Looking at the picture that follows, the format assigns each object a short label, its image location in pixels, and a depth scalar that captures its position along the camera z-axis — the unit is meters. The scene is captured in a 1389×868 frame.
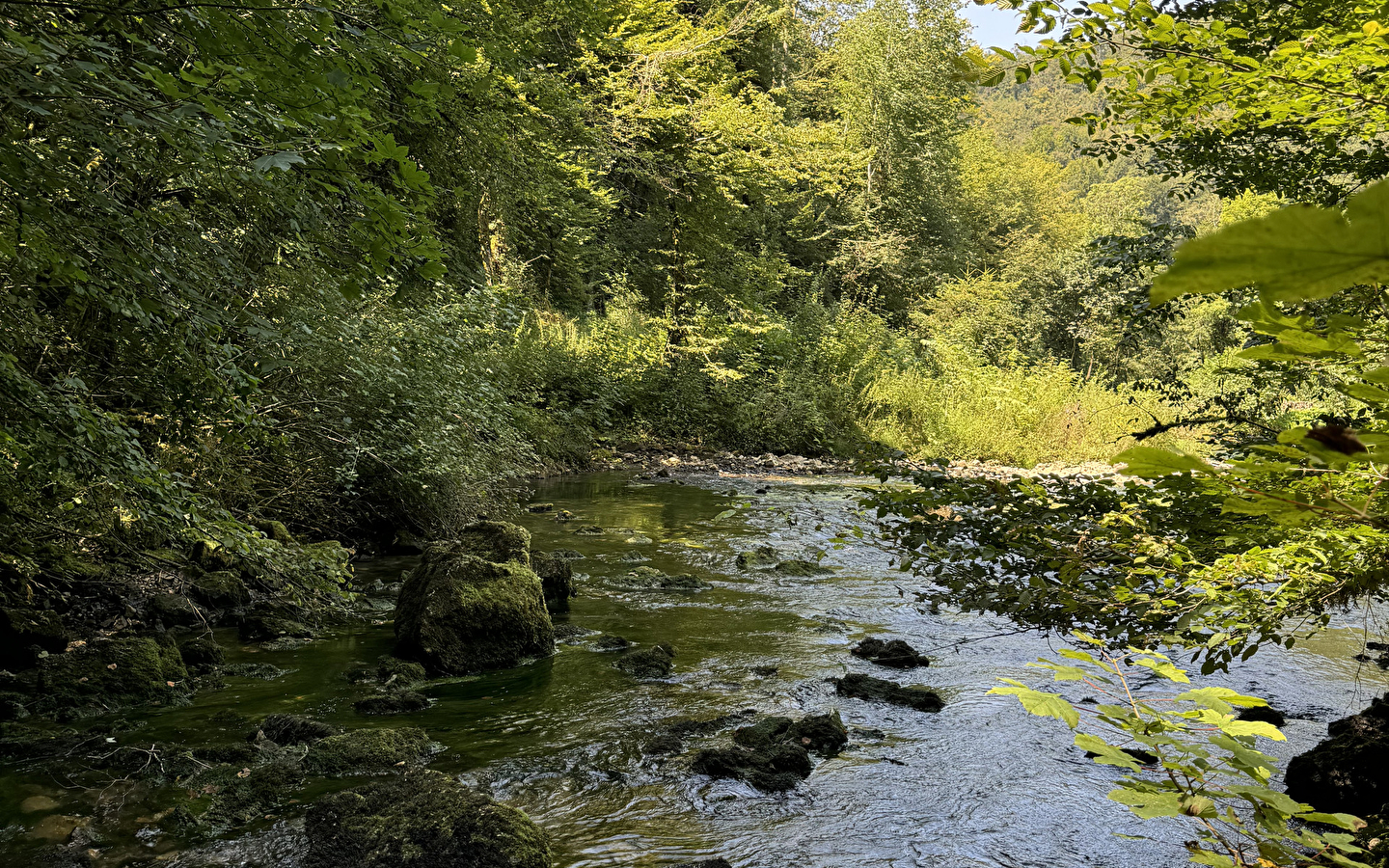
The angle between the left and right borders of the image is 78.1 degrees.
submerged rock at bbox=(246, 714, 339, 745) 5.34
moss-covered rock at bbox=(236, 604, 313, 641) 7.38
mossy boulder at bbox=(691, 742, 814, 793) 5.24
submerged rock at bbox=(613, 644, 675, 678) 6.92
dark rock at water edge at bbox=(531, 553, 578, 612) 8.79
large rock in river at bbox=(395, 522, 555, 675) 7.07
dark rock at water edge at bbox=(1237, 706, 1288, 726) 5.96
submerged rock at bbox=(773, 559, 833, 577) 10.73
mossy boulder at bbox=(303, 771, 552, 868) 3.98
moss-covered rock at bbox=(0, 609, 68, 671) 6.07
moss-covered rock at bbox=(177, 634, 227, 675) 6.48
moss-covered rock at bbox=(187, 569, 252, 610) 7.91
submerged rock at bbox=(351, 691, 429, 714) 6.00
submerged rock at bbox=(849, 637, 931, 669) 7.50
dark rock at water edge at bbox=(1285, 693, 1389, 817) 4.58
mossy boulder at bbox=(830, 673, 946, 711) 6.58
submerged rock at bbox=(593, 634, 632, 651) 7.58
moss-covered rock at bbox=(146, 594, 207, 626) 7.33
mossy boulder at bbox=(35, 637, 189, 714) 5.55
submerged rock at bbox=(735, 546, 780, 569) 10.96
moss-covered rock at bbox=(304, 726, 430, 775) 5.06
